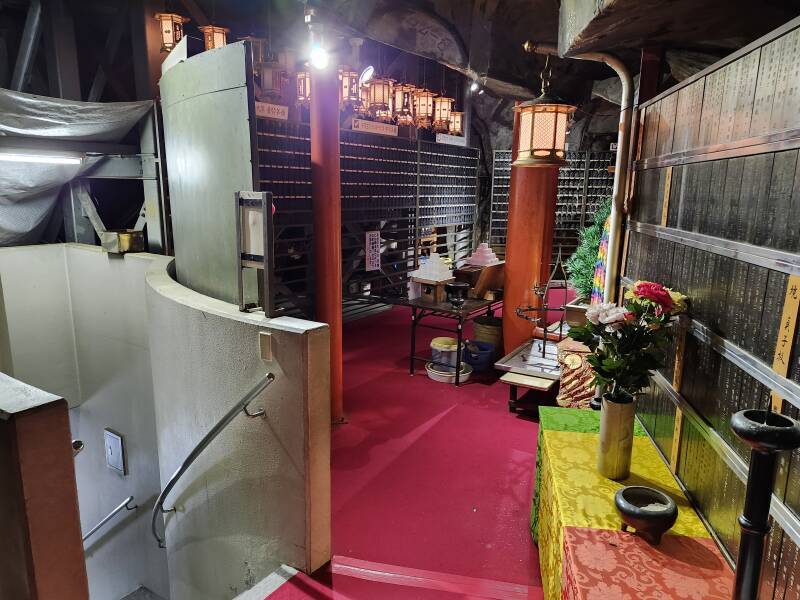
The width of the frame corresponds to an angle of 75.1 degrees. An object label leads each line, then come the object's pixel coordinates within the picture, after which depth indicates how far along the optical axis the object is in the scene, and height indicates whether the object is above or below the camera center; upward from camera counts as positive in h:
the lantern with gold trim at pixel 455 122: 10.74 +1.67
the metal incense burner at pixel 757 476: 1.26 -0.68
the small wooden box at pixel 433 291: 7.02 -1.18
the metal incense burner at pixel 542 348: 5.98 -1.77
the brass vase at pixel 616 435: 2.54 -1.10
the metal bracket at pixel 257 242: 2.98 -0.25
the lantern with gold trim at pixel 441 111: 9.48 +1.66
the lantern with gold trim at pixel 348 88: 7.31 +1.58
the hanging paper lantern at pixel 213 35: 6.42 +2.01
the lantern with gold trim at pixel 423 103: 9.01 +1.69
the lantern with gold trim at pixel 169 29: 6.86 +2.20
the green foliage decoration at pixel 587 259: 7.94 -0.84
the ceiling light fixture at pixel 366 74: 7.30 +1.78
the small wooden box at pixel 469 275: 7.97 -1.08
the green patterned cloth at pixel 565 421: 3.20 -1.35
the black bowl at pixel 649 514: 2.07 -1.23
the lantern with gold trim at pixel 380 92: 7.89 +1.64
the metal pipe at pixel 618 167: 3.26 +0.25
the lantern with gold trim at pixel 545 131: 4.18 +0.59
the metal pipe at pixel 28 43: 6.86 +2.00
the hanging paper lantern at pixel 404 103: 8.37 +1.59
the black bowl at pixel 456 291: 6.92 -1.15
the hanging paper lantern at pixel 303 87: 6.60 +1.45
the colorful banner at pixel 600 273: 5.10 -0.68
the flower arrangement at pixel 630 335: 2.40 -0.61
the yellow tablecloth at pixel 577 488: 2.31 -1.36
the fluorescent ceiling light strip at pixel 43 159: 5.57 +0.42
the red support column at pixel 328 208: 4.91 -0.07
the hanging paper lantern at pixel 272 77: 5.84 +1.40
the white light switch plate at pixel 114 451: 6.50 -3.15
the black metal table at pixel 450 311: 6.38 -1.35
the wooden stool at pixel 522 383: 5.44 -1.86
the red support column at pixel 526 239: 6.69 -0.45
